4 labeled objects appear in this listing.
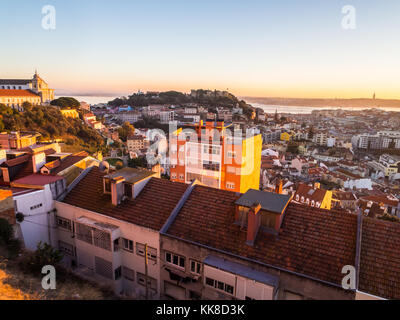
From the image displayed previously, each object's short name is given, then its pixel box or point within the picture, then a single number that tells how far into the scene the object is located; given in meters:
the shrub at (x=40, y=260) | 12.21
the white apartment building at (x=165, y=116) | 131.88
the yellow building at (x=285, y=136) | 124.56
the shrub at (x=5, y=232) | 13.87
